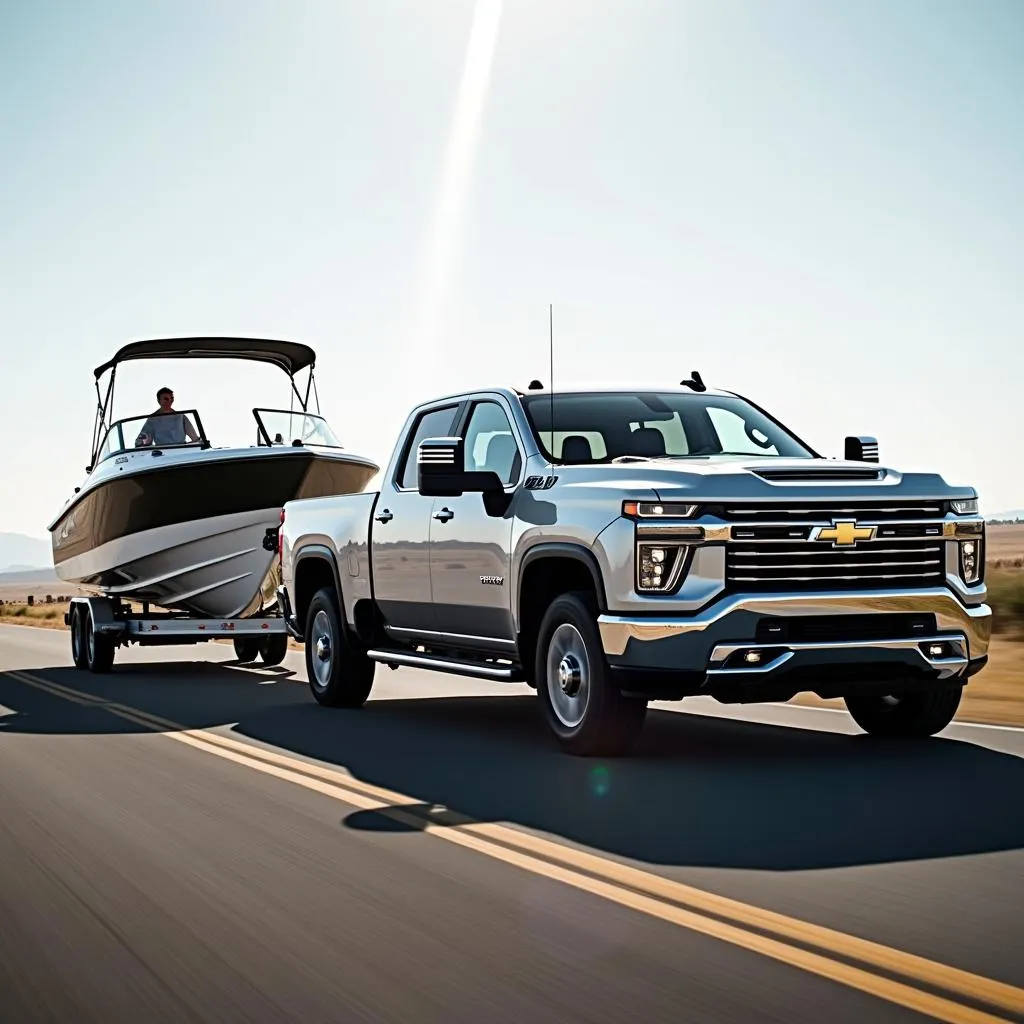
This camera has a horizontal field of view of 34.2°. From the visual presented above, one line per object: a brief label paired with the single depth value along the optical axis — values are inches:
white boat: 729.0
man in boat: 748.0
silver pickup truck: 337.7
